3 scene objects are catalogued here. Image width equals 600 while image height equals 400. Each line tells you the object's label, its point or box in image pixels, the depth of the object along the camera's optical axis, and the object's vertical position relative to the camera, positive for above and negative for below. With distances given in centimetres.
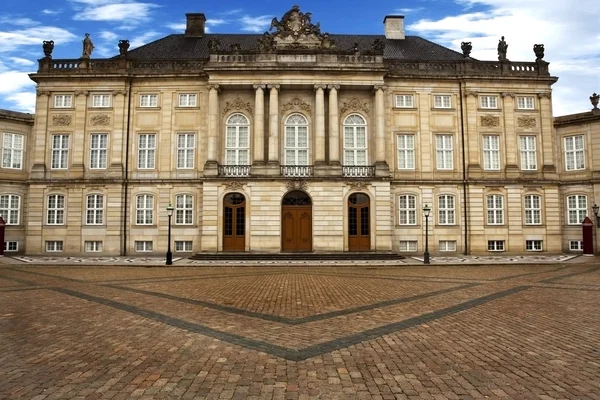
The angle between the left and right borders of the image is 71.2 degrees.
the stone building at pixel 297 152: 3312 +608
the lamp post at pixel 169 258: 2692 -214
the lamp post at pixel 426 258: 2741 -214
